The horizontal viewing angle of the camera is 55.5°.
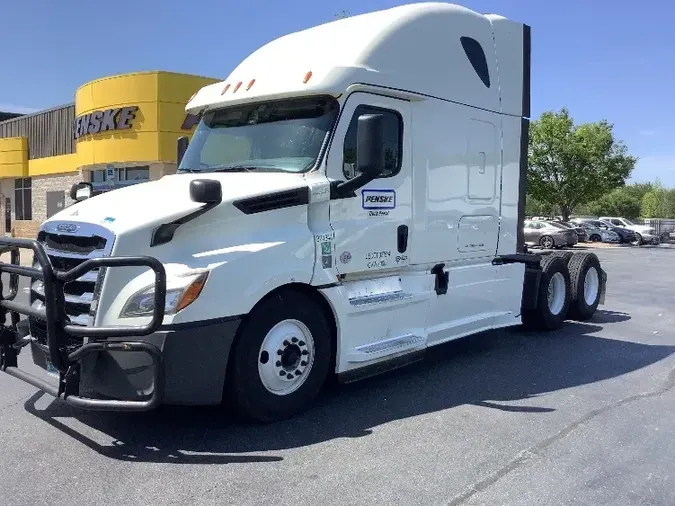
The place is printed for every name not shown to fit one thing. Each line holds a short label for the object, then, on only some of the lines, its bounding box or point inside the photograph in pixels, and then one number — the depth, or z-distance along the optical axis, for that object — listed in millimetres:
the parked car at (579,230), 34072
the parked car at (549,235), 32906
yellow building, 21406
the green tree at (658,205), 83812
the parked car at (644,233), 40812
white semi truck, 4332
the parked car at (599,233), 41219
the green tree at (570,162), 39344
